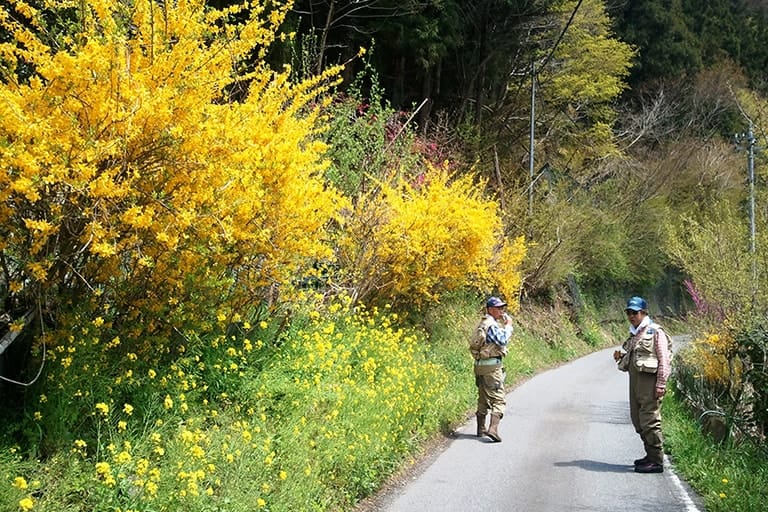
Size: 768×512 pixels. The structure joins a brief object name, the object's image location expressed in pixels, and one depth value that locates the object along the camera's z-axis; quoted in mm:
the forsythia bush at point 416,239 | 10375
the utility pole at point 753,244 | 9156
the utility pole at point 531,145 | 20375
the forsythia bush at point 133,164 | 4082
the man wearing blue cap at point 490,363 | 8805
